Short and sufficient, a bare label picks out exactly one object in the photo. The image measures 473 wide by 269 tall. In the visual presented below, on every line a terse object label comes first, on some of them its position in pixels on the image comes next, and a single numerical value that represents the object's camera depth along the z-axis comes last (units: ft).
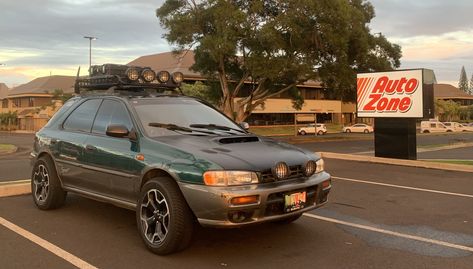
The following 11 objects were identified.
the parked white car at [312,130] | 177.26
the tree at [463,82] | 488.02
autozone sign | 46.91
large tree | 91.56
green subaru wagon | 15.29
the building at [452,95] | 358.23
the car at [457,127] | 190.51
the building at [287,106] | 198.49
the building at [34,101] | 202.38
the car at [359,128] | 190.18
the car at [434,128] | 188.17
